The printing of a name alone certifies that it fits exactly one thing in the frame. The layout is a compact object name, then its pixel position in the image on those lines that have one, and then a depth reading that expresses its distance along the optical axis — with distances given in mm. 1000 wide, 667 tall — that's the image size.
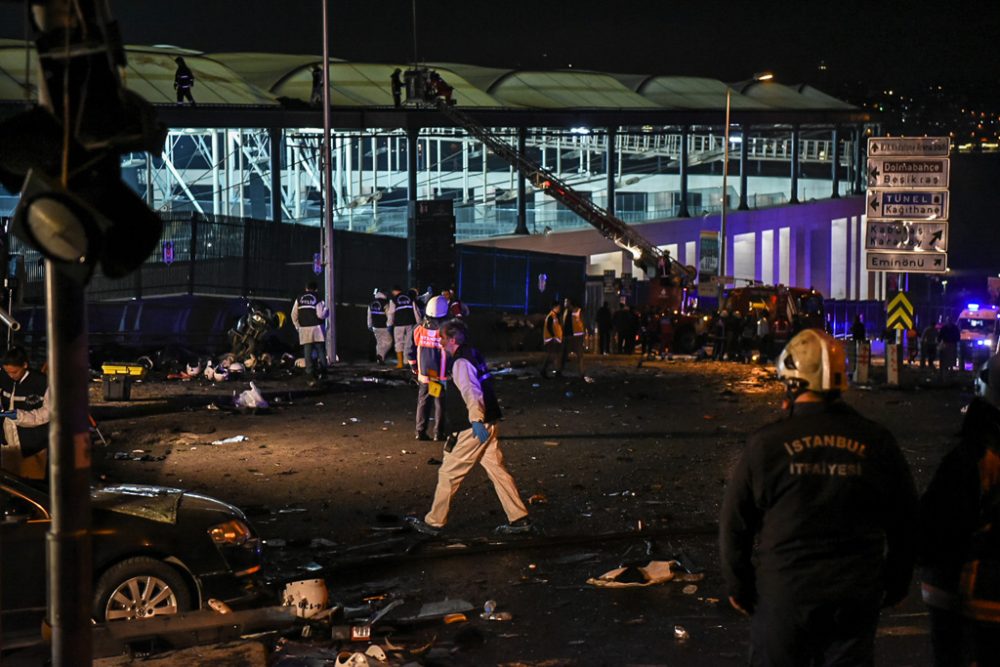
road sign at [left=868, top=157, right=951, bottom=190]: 22328
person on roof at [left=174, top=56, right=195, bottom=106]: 39188
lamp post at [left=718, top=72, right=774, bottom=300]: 46875
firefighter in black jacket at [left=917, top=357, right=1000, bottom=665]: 4660
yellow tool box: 20750
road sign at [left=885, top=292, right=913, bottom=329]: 25641
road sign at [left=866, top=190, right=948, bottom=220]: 22484
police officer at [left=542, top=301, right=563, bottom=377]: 26922
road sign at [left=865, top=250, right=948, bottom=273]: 22344
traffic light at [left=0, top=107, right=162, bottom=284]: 4402
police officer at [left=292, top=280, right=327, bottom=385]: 24703
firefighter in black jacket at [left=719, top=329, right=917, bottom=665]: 4438
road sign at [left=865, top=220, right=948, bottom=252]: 22438
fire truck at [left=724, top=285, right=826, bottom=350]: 37938
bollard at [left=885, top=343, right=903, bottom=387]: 26344
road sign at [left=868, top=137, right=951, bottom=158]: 22203
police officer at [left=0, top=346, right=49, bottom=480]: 10359
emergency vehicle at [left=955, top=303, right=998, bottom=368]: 32312
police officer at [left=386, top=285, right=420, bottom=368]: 26312
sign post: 22344
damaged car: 7277
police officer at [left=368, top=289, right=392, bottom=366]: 28750
